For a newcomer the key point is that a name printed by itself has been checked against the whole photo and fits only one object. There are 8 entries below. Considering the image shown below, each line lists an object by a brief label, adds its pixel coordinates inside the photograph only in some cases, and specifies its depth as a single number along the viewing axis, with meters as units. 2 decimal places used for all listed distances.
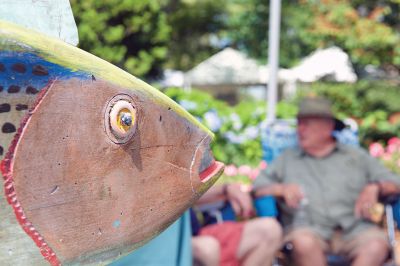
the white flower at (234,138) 7.48
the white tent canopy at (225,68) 18.39
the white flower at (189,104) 6.72
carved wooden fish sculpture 0.84
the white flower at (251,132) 7.61
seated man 3.09
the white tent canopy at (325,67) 13.43
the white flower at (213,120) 7.05
